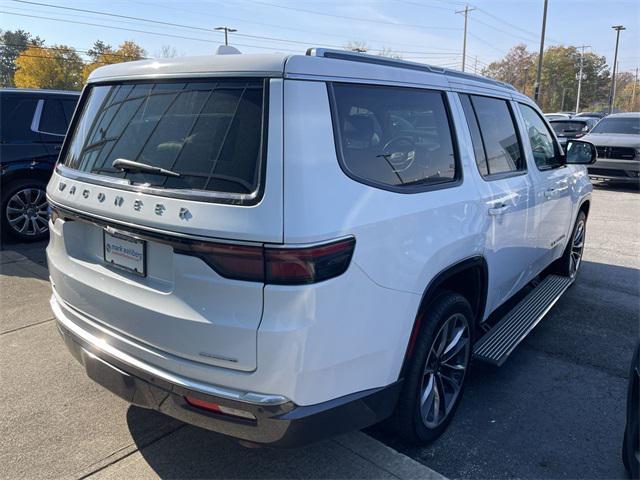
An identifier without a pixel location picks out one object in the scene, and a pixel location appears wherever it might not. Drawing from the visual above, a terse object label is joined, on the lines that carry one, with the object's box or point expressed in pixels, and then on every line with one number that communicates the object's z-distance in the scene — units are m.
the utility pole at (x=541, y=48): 33.67
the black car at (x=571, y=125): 16.70
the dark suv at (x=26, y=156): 6.73
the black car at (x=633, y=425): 2.32
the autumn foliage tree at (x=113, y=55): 63.67
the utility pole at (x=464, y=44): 57.33
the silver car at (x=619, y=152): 12.31
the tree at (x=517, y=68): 84.38
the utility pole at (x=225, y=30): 53.84
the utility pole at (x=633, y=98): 87.55
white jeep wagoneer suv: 1.93
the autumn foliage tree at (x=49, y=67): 61.72
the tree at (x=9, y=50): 75.00
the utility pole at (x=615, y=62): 56.81
